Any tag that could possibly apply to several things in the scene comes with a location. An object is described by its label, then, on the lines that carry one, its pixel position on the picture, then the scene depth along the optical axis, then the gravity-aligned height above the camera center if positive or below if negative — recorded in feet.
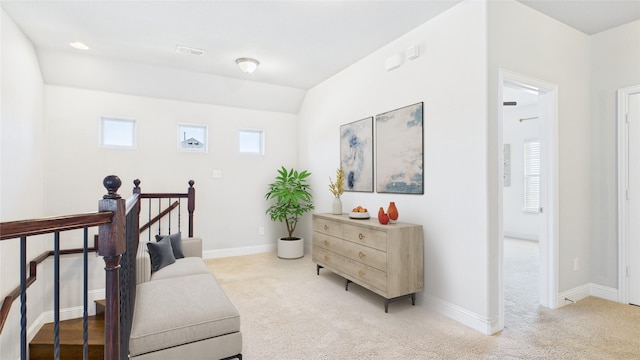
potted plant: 17.11 -1.31
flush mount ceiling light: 13.84 +5.09
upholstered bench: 5.93 -2.80
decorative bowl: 11.93 -1.33
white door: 10.40 -0.52
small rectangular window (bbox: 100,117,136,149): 15.35 +2.36
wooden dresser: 9.82 -2.51
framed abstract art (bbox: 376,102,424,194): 10.85 +1.09
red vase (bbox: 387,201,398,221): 10.81 -1.08
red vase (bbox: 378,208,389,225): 10.66 -1.26
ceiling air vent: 12.60 +5.28
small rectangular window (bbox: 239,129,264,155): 18.65 +2.31
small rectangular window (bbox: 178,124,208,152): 16.98 +2.34
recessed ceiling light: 12.35 +5.34
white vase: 13.61 -1.14
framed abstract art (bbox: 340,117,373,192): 13.35 +1.18
